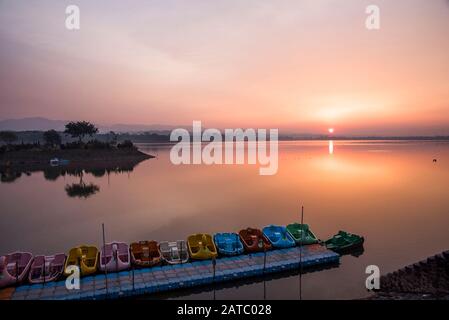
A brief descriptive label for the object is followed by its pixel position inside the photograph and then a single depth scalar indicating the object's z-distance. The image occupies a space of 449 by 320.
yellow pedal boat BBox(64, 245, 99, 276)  16.20
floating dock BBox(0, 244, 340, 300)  14.66
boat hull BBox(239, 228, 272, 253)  19.78
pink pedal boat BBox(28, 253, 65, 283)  15.67
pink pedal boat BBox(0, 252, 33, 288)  15.27
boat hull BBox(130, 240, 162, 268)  17.28
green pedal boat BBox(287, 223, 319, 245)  21.05
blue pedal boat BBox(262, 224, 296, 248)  20.36
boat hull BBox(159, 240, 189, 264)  18.00
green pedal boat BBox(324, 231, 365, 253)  21.31
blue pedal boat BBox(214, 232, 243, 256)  19.17
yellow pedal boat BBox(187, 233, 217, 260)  18.42
